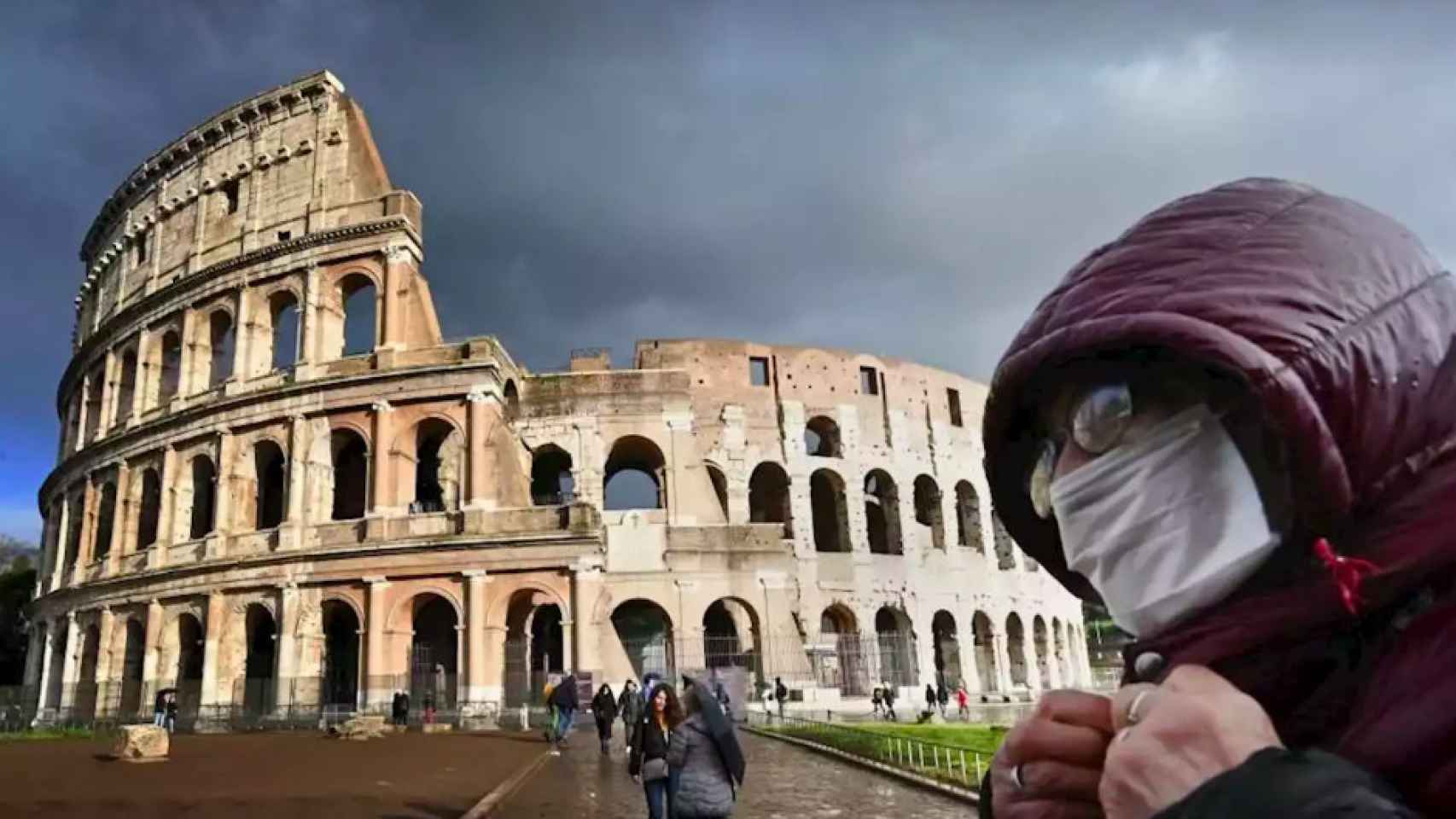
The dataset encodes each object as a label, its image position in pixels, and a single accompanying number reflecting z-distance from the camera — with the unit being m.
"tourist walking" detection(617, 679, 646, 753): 15.85
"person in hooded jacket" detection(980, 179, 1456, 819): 0.73
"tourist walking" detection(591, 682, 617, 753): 15.43
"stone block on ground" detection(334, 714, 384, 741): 18.19
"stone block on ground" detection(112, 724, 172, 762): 14.31
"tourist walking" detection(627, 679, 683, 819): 6.50
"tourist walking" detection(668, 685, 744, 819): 5.28
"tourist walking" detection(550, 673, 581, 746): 16.45
